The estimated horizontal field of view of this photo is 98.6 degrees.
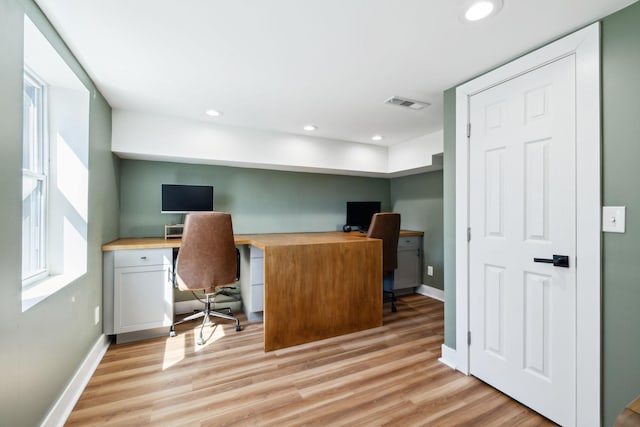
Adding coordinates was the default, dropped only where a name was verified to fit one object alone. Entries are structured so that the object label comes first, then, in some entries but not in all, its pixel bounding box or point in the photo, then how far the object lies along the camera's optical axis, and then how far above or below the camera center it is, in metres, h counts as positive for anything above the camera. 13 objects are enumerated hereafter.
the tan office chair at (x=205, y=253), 2.48 -0.37
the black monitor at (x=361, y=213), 4.23 +0.01
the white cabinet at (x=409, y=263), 3.93 -0.73
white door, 1.53 -0.15
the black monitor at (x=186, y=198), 3.04 +0.17
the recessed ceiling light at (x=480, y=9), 1.31 +1.00
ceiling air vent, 2.45 +1.02
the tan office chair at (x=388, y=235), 3.12 -0.25
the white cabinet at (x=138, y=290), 2.43 -0.70
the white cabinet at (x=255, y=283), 2.93 -0.75
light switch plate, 1.34 -0.02
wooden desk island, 2.41 -0.68
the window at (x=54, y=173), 1.66 +0.27
